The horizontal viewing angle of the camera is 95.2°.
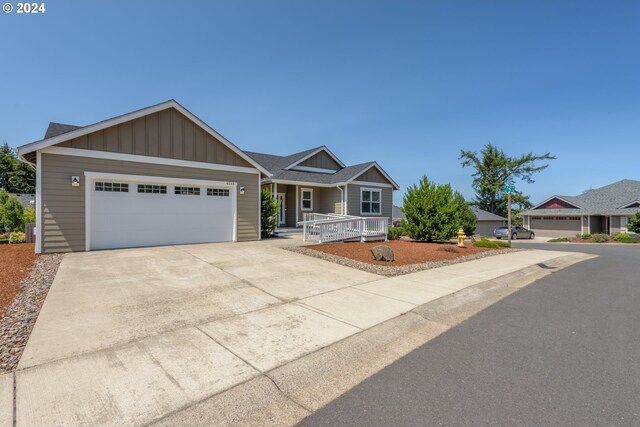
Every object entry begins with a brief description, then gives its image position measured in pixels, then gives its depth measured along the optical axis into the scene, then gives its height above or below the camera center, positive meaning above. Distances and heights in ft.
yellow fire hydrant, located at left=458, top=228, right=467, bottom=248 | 45.52 -4.02
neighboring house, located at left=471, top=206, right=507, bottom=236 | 130.31 -4.52
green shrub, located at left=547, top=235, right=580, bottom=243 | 93.19 -8.90
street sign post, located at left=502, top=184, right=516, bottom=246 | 48.60 +3.64
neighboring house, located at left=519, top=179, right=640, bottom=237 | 103.45 +0.24
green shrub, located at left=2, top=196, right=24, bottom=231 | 52.01 -0.71
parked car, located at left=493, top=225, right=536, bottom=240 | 105.60 -7.54
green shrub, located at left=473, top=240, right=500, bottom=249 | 47.50 -5.34
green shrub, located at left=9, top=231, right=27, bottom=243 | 41.75 -3.85
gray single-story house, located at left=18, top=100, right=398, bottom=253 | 30.12 +3.36
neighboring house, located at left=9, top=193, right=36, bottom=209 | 90.29 +4.20
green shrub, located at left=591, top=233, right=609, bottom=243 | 84.94 -7.62
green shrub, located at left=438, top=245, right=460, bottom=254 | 38.83 -5.01
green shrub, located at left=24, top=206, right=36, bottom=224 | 47.44 -0.80
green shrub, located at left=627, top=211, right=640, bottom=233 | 83.20 -3.23
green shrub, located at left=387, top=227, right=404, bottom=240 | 53.41 -3.88
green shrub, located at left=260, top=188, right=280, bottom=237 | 46.34 -0.04
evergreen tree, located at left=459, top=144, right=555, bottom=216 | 160.86 +22.10
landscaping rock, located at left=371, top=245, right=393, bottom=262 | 30.01 -4.30
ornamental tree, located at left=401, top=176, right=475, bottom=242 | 47.26 +0.04
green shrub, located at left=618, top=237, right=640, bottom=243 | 80.53 -7.59
